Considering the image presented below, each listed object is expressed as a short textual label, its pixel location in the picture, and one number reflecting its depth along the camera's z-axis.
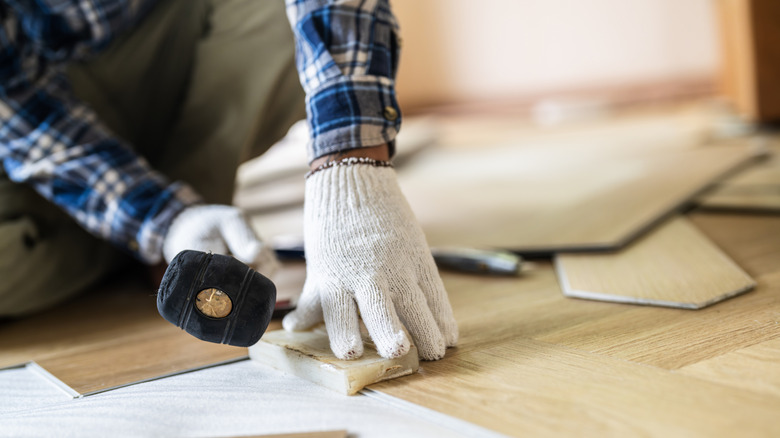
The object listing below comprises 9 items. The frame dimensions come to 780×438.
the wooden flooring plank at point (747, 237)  1.13
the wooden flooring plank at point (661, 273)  0.97
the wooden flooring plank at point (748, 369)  0.67
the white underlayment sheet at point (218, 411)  0.68
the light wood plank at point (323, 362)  0.75
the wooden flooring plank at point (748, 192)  1.52
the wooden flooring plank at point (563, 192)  1.41
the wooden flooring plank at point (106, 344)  0.91
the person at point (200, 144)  0.82
